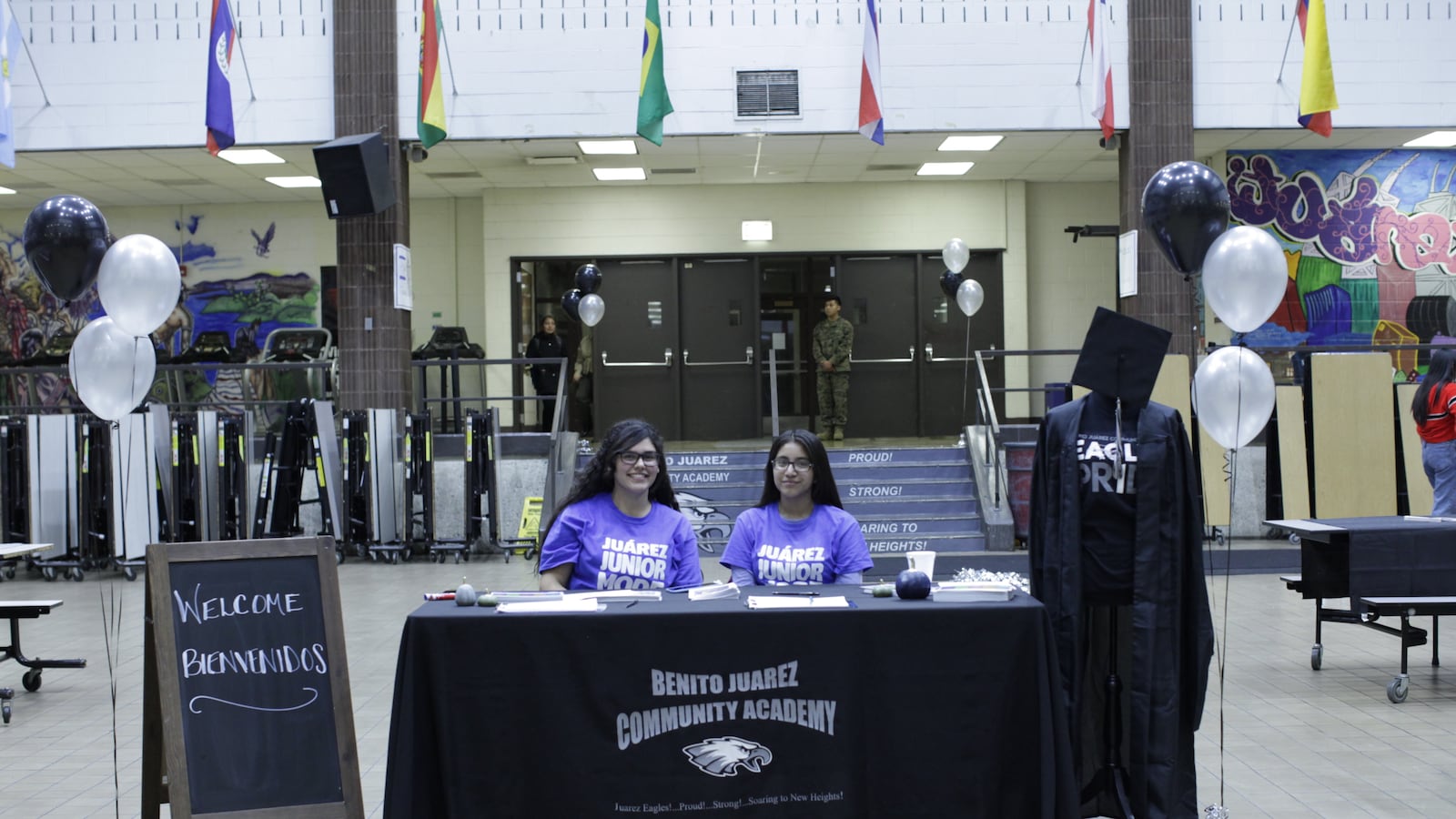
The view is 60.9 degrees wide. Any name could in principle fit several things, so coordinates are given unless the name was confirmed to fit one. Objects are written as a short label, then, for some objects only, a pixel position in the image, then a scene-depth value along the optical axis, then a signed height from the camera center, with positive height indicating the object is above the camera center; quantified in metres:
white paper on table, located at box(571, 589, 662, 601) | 4.04 -0.63
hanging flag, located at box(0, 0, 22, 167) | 11.05 +2.79
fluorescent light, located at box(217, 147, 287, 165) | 13.36 +2.78
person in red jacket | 9.29 -0.29
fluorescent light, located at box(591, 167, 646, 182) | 15.27 +2.85
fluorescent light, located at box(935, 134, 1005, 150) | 13.48 +2.79
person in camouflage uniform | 15.10 +0.41
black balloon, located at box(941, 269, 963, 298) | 15.25 +1.41
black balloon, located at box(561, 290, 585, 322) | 14.74 +1.21
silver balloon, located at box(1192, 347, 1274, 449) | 5.30 -0.02
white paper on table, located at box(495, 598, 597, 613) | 3.81 -0.63
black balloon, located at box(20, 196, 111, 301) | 5.18 +0.72
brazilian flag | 11.84 +2.95
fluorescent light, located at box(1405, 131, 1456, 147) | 13.41 +2.72
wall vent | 12.66 +3.13
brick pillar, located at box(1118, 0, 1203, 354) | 12.54 +2.80
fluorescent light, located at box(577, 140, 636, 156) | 13.50 +2.82
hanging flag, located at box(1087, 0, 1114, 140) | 11.97 +3.20
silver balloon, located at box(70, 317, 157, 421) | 5.18 +0.19
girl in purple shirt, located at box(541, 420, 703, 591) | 4.48 -0.47
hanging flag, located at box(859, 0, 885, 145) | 12.01 +3.01
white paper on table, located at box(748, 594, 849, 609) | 3.81 -0.64
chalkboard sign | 3.97 -0.88
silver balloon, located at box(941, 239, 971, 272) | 14.62 +1.67
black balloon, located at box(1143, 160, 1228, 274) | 4.99 +0.74
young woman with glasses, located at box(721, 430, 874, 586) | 4.64 -0.51
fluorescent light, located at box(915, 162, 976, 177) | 15.23 +2.83
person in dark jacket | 14.62 +0.59
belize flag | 11.75 +3.11
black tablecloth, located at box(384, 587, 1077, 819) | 3.75 -0.94
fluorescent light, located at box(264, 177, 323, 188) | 15.11 +2.80
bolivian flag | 11.77 +3.09
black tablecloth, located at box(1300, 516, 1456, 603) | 6.67 -0.94
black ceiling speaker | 11.74 +2.24
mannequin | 4.14 -0.56
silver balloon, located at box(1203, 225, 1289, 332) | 4.93 +0.46
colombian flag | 11.56 +2.92
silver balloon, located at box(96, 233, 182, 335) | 4.91 +0.51
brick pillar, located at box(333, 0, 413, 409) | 12.56 +1.72
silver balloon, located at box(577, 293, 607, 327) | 14.26 +1.09
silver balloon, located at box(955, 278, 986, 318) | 14.28 +1.15
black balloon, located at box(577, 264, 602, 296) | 14.62 +1.48
